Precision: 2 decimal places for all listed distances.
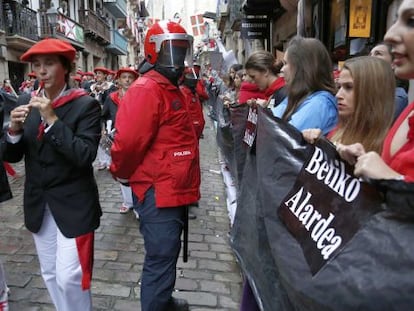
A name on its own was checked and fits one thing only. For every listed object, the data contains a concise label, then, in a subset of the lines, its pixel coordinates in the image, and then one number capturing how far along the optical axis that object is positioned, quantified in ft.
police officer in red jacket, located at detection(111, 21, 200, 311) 8.57
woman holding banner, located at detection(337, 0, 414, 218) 3.75
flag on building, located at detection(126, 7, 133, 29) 167.53
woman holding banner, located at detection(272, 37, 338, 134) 8.15
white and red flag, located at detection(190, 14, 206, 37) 102.83
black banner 3.78
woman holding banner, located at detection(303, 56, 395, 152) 6.51
